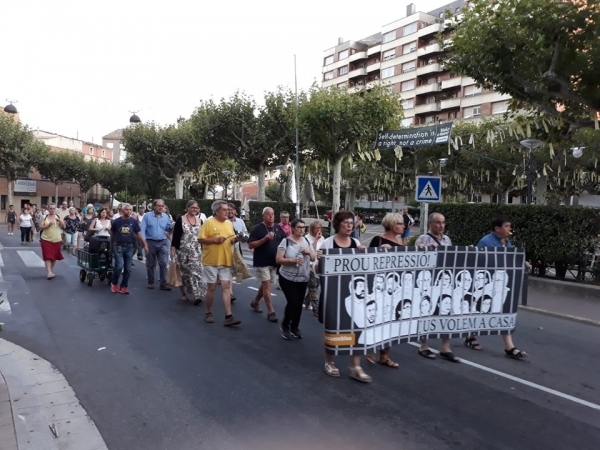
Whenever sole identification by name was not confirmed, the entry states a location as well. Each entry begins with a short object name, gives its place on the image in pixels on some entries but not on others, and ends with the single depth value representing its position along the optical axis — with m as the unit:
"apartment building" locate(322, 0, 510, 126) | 57.99
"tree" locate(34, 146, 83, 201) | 49.78
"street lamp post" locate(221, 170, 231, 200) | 36.21
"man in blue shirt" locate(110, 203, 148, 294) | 9.77
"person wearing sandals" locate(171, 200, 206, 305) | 9.09
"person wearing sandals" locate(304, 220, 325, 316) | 8.05
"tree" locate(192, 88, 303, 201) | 26.55
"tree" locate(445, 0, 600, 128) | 8.87
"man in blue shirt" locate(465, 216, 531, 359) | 6.04
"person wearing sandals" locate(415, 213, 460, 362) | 5.76
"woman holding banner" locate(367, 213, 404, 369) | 5.43
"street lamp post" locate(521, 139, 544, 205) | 13.86
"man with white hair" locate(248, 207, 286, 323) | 7.52
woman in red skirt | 11.37
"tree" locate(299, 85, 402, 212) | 21.11
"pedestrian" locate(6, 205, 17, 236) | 27.65
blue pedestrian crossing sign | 11.36
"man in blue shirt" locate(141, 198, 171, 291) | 10.12
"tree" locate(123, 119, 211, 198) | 35.41
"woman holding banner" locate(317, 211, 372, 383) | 5.14
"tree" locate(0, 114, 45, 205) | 40.66
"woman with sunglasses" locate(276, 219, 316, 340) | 6.24
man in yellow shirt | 7.31
